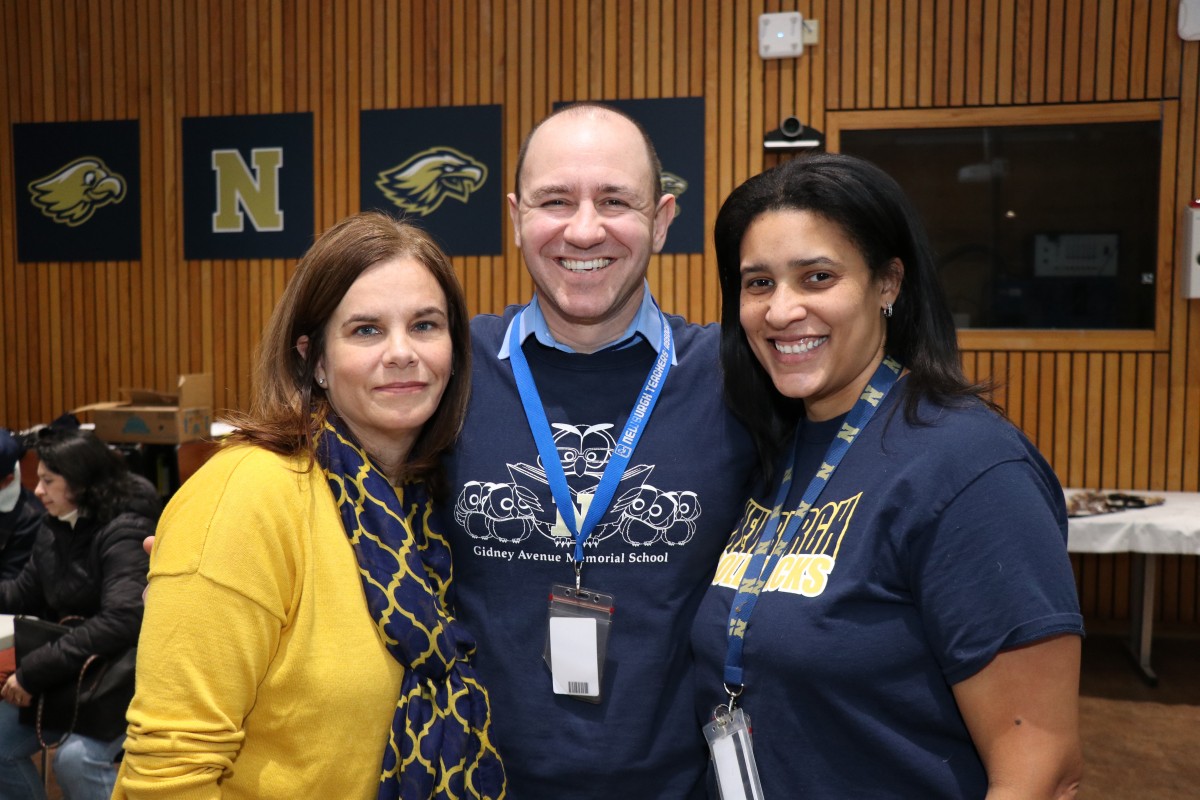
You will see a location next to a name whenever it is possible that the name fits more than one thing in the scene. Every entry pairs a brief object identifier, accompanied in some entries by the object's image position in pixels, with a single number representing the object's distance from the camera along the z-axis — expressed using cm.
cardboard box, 630
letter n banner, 694
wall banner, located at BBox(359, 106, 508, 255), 663
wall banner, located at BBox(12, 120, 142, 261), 724
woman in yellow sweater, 143
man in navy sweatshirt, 174
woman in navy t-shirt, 133
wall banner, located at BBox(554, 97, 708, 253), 637
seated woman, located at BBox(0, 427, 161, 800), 308
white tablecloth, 490
